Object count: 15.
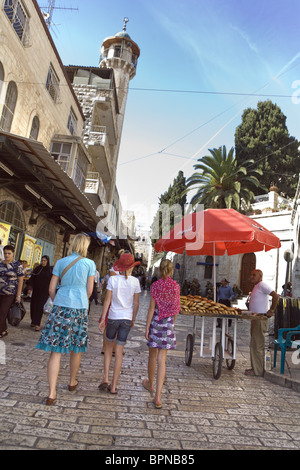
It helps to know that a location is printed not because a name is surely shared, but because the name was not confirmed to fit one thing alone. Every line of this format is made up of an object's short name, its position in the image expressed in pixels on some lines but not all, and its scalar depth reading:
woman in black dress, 7.55
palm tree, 28.22
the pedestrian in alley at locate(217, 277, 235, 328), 11.87
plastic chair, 5.61
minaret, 32.97
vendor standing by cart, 5.71
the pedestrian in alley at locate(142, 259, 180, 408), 4.03
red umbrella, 5.87
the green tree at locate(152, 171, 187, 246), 39.22
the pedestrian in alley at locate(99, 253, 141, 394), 4.08
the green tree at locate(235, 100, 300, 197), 36.41
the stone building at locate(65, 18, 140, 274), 19.97
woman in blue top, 3.59
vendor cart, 5.25
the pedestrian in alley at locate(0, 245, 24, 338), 5.96
